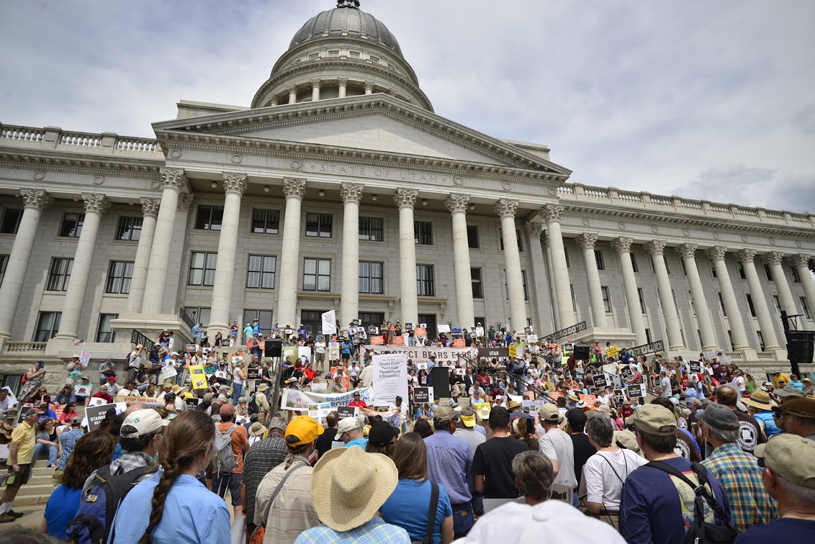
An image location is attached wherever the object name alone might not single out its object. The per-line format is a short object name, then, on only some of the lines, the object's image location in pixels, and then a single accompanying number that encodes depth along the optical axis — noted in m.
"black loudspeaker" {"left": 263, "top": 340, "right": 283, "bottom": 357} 18.86
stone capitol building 28.38
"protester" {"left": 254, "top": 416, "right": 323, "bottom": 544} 4.00
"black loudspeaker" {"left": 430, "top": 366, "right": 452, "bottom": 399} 18.12
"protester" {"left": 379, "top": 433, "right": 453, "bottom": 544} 3.86
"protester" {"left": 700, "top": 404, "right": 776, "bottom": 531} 3.90
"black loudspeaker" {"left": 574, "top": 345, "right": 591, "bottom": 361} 22.86
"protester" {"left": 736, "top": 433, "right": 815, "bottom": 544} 2.63
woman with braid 2.94
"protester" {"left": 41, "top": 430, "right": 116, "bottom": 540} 3.75
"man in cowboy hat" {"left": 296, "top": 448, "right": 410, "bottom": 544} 2.75
